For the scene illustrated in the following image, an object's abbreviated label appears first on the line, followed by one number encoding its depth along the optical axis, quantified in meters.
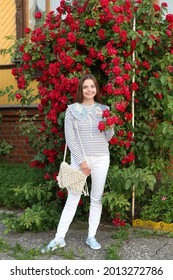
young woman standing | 3.87
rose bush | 4.29
